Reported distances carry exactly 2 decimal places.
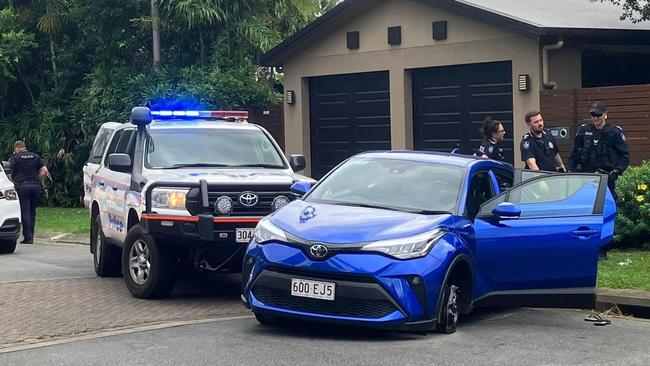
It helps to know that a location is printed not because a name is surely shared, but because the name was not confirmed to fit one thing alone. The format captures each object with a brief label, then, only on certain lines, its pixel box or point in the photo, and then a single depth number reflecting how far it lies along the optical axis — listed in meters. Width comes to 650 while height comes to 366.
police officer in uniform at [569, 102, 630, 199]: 12.25
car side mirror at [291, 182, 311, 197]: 9.60
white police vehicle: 10.20
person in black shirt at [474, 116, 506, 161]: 12.87
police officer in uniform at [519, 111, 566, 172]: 12.59
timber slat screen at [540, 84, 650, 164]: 15.92
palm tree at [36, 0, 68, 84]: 25.55
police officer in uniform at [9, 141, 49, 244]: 18.11
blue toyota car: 7.98
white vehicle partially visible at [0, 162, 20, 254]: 15.97
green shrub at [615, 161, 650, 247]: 12.71
